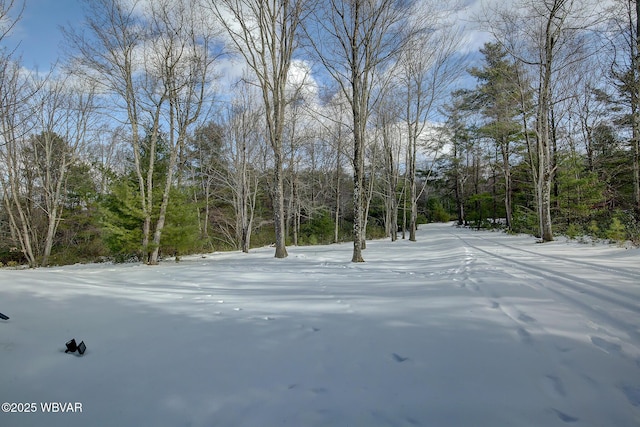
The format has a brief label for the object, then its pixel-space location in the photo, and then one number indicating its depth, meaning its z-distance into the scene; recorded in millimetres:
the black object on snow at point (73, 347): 2152
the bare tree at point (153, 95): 9414
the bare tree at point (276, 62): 9992
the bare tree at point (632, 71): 8867
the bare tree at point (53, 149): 15156
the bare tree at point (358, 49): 8266
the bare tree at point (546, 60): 11062
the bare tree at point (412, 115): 15867
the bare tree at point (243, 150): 16547
